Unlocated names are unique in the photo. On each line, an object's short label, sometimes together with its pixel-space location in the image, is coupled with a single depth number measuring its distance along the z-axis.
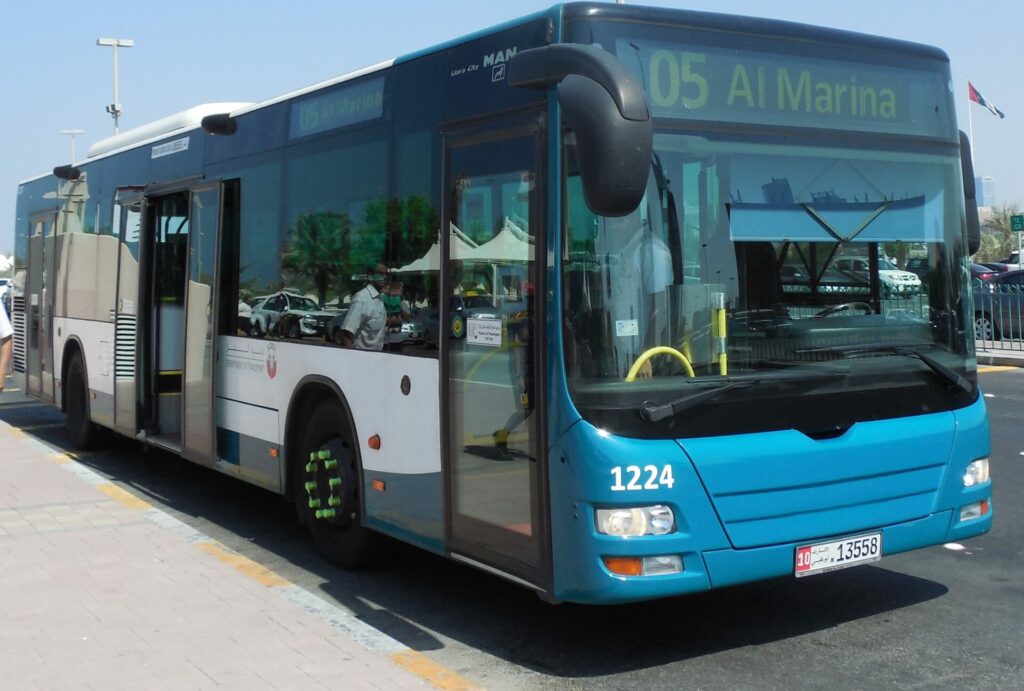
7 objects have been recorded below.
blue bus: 5.23
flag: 34.12
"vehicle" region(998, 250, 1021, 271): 55.01
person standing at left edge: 11.36
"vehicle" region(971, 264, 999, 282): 34.12
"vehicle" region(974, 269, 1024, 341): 22.14
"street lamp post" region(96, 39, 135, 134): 42.38
